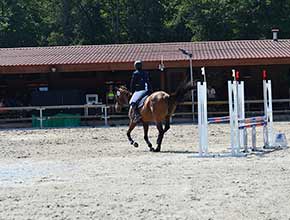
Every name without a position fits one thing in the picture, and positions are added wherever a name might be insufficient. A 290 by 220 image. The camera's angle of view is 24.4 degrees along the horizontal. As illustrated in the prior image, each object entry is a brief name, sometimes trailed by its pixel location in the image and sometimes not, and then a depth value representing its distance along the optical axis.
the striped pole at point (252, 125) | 13.77
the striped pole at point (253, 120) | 13.93
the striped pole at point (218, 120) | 14.21
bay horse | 15.29
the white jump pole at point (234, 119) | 13.24
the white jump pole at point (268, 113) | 15.08
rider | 15.68
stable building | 29.12
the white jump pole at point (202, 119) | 13.62
